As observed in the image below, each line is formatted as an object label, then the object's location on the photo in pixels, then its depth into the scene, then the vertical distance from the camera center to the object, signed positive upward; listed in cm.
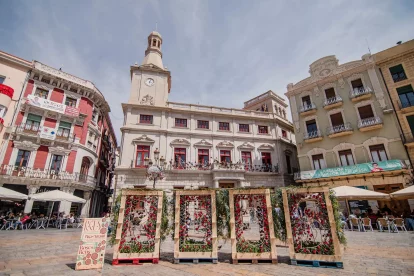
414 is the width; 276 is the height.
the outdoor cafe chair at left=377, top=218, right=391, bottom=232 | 1176 -109
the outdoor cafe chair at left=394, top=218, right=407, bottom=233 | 1150 -110
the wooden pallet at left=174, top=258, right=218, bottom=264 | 589 -147
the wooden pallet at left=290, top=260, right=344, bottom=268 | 530 -152
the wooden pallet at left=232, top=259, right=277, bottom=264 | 578 -151
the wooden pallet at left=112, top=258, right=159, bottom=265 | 585 -145
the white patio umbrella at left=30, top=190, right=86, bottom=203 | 1365 +96
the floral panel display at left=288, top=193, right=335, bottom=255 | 571 -56
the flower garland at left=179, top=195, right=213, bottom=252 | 608 -46
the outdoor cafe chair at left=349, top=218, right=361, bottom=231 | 1247 -108
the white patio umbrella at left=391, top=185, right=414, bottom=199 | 1148 +57
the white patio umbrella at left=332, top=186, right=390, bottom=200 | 1223 +57
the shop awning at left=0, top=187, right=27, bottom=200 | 1265 +107
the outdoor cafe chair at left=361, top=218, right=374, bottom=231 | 1220 -111
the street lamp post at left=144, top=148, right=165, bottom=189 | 1090 +193
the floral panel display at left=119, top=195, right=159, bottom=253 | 608 -45
